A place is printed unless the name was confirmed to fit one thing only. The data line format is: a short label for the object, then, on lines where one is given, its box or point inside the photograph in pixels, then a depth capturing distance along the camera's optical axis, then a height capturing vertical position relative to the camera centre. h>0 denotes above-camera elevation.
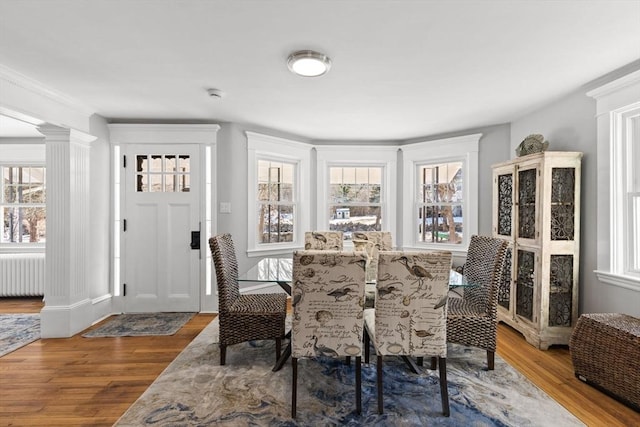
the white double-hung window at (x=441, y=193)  4.05 +0.26
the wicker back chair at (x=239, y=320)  2.43 -0.86
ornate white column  3.02 -0.23
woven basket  1.89 -0.94
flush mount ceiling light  2.09 +1.05
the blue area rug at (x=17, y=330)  2.85 -1.23
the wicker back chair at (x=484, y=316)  2.34 -0.80
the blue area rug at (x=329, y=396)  1.82 -1.22
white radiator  4.22 -0.87
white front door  3.69 -0.24
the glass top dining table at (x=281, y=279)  2.36 -0.53
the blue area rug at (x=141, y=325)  3.12 -1.22
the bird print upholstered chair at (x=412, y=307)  1.84 -0.58
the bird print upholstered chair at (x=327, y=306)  1.83 -0.58
